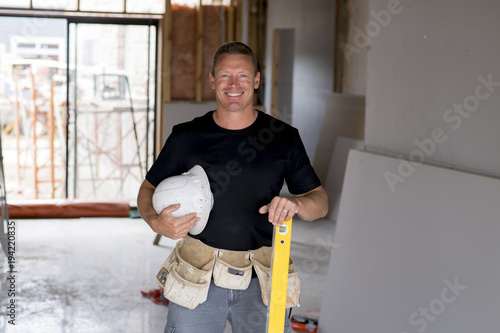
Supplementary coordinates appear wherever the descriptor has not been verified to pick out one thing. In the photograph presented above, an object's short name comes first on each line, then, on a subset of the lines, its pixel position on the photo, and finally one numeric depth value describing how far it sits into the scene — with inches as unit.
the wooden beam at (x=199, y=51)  347.9
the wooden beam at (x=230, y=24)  356.8
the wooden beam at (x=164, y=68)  345.7
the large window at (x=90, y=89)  350.0
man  84.6
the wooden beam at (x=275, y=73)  383.9
